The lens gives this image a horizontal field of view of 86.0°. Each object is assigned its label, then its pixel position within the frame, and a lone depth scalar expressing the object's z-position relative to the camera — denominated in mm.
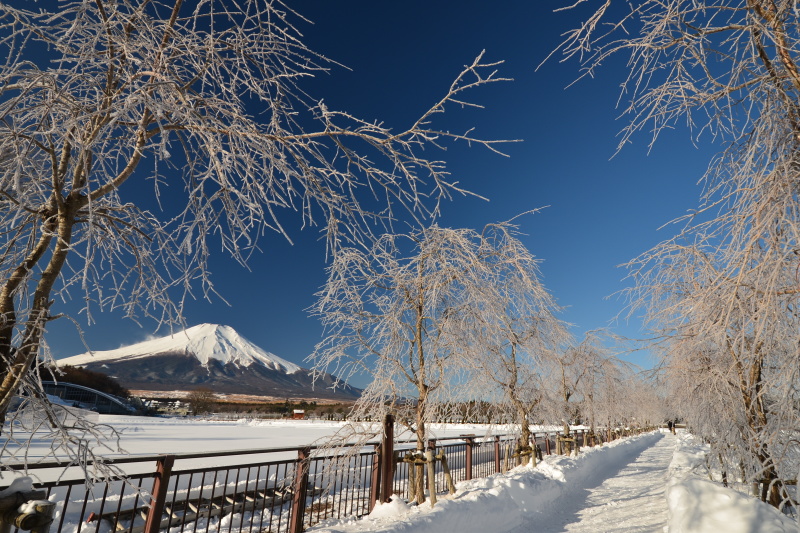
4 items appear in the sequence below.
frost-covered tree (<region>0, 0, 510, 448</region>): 1911
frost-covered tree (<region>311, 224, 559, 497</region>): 6585
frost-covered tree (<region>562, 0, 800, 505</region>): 2580
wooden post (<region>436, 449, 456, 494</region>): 7473
